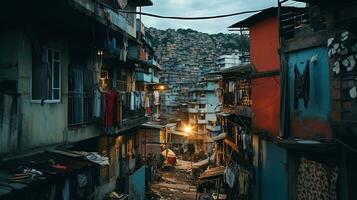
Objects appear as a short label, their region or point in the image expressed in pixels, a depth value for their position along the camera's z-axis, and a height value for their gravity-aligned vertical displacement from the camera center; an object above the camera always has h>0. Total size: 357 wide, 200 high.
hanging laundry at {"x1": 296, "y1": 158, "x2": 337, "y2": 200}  11.59 -3.30
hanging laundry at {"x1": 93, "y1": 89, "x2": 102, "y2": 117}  15.38 -0.38
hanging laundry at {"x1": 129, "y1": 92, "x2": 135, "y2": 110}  19.28 -0.35
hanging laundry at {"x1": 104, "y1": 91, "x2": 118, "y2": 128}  15.97 -0.59
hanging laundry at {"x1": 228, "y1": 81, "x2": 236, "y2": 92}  24.82 +0.71
